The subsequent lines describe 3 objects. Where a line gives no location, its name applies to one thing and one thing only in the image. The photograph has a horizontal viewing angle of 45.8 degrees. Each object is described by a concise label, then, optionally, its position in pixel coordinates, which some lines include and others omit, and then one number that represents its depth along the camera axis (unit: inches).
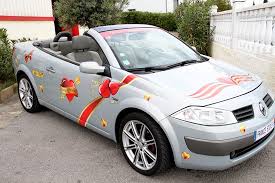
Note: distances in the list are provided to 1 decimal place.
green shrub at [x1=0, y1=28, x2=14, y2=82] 270.8
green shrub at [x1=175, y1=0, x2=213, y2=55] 358.9
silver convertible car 115.6
